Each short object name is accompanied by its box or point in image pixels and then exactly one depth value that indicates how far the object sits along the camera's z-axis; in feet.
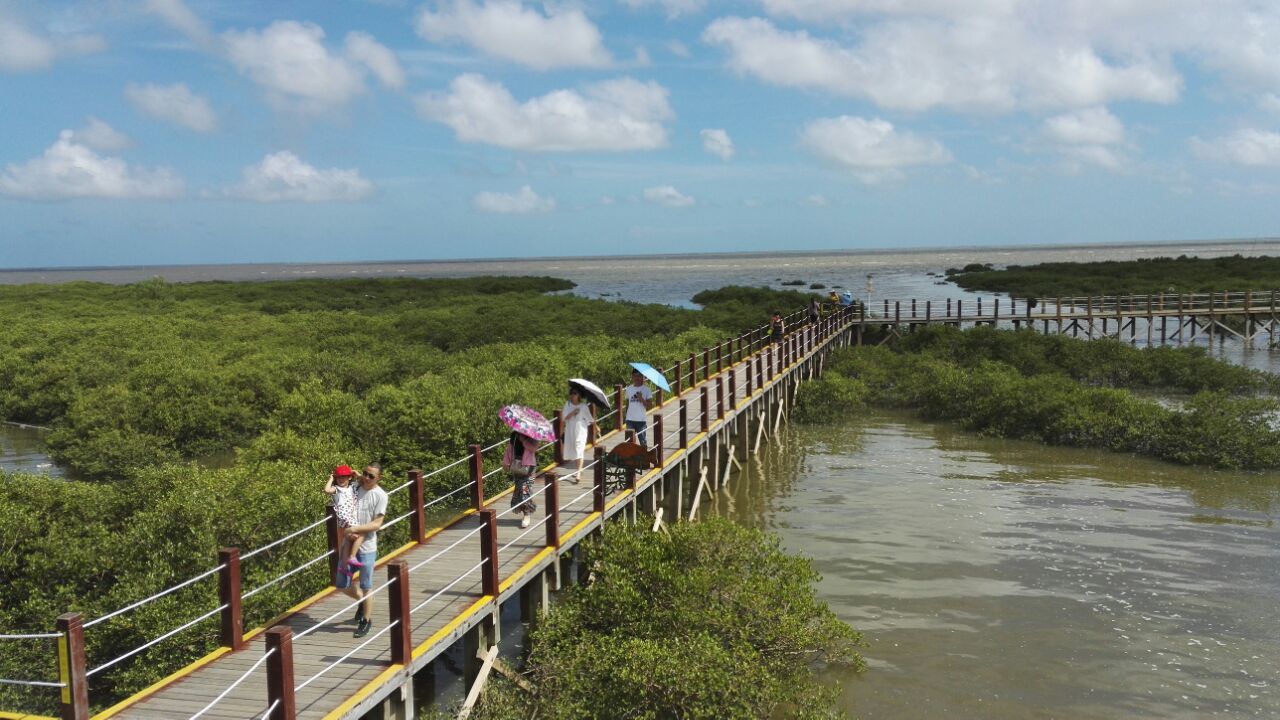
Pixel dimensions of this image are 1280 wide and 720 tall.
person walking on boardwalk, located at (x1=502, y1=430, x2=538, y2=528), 35.99
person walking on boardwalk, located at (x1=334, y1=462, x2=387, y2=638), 26.58
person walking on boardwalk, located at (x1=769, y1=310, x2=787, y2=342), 92.94
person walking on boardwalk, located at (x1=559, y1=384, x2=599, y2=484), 40.14
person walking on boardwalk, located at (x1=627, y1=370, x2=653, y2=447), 48.01
